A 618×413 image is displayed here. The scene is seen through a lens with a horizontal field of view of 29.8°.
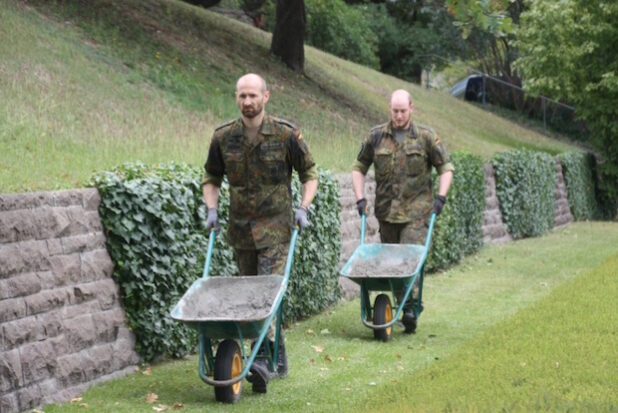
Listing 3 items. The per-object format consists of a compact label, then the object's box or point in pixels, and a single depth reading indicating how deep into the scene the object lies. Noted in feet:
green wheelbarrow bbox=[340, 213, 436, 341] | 33.53
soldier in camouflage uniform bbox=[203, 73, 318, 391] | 26.76
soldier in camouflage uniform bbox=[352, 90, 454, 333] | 35.27
